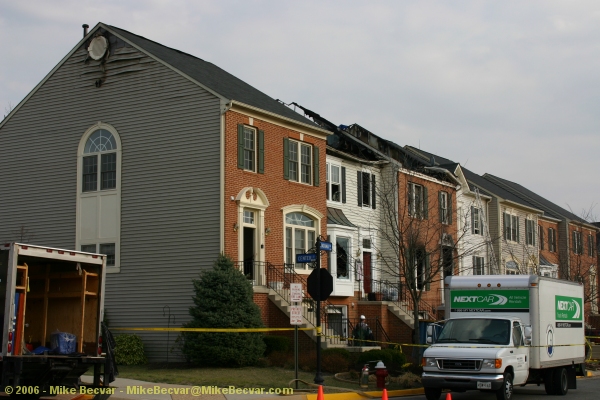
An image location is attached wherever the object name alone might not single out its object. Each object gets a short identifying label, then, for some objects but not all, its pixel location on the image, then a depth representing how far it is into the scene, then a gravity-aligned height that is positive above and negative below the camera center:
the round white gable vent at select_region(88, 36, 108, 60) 28.94 +9.59
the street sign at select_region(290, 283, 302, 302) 18.64 +0.60
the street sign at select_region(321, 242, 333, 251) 19.44 +1.74
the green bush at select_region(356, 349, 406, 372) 22.75 -1.08
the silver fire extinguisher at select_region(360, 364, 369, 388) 19.30 -1.38
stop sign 18.19 +0.76
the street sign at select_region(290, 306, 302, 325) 18.16 +0.11
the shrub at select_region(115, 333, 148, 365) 25.21 -0.98
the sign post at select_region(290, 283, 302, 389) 18.17 +0.23
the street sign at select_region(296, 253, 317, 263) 19.38 +1.47
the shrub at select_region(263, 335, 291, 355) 24.62 -0.74
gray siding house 26.33 +5.28
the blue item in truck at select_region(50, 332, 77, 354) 14.89 -0.44
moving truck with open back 13.41 -0.03
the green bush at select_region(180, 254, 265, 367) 22.88 +0.00
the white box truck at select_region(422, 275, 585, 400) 16.59 -0.40
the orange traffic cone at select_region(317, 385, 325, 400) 13.37 -1.22
